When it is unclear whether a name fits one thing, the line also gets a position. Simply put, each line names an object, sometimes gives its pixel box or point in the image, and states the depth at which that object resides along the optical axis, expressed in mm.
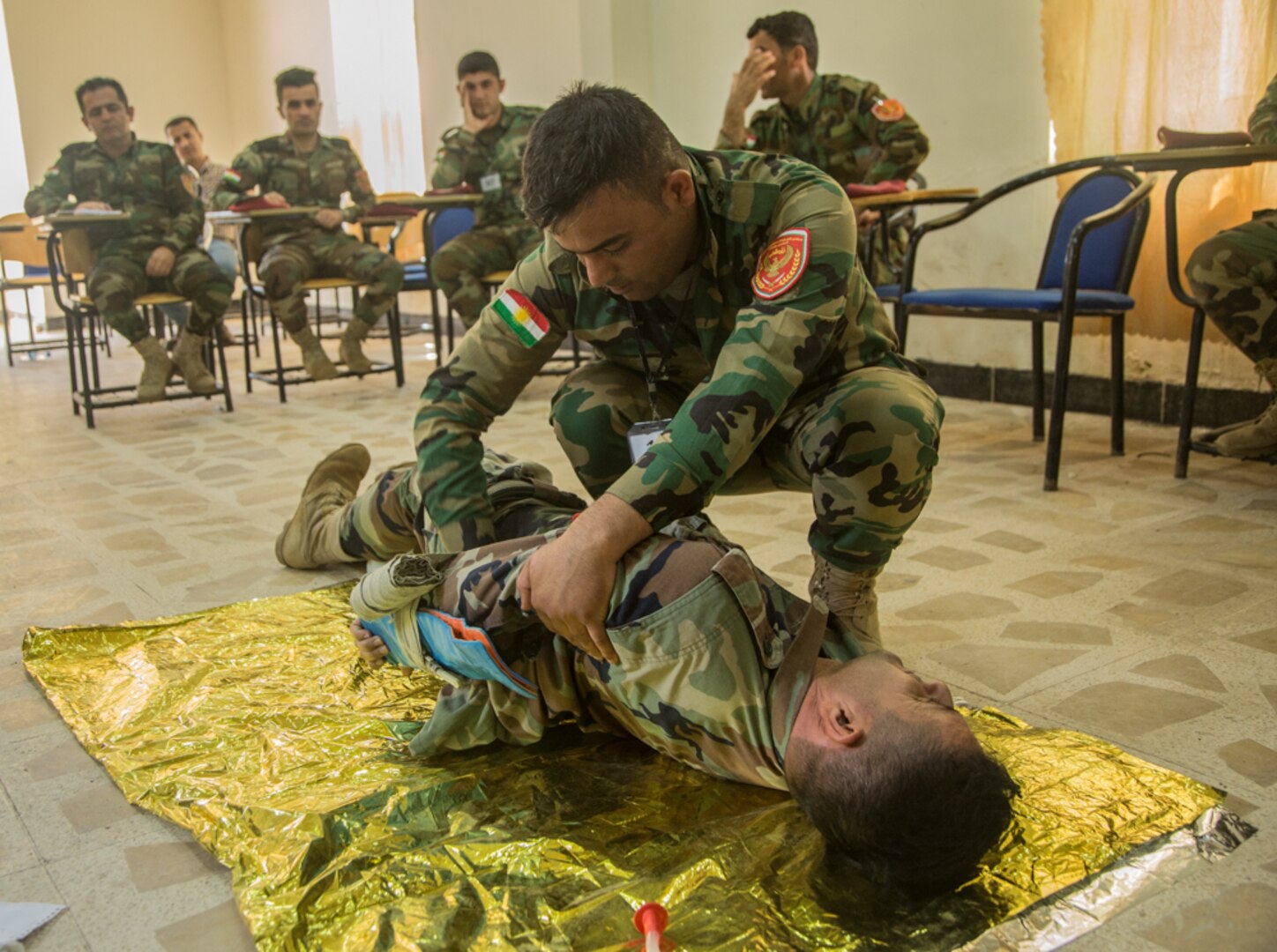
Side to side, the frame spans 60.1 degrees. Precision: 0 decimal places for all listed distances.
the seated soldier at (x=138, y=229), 4527
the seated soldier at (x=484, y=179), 4641
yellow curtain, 3012
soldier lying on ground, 1027
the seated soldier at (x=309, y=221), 4844
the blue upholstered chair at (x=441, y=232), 5074
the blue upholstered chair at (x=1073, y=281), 2709
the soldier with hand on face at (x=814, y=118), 3453
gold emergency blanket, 1075
